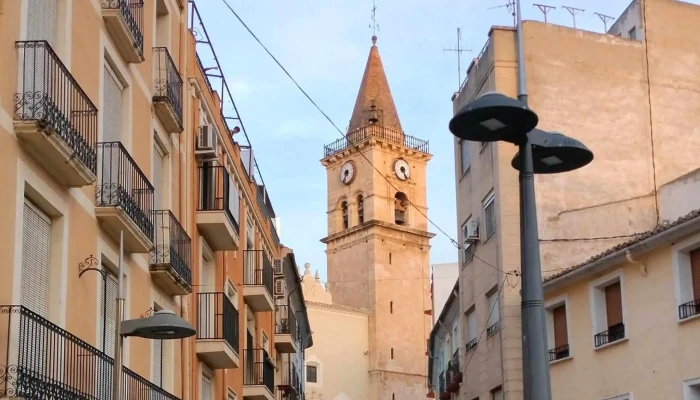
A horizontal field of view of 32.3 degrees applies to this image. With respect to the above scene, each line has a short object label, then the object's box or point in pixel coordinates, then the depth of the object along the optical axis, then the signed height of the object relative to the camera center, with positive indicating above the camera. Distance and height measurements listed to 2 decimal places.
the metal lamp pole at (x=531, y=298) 9.91 +1.56
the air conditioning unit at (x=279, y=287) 35.09 +5.92
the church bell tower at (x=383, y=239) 81.00 +17.49
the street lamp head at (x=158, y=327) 12.12 +1.67
